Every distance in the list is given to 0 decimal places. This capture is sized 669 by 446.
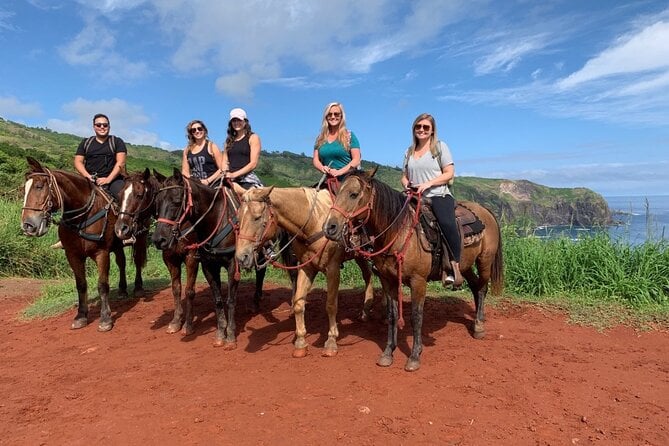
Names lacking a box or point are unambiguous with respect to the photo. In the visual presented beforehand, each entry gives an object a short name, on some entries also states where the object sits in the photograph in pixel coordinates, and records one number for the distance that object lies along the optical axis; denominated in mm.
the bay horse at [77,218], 5762
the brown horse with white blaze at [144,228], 5629
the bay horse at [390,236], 4270
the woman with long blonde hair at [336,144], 5723
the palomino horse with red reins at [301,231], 4602
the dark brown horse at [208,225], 5242
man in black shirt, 6738
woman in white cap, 6137
